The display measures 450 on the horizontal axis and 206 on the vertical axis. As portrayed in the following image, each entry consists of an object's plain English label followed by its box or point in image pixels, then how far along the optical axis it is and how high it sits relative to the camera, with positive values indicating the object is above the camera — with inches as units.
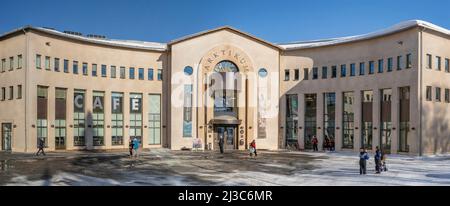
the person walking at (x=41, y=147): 1453.0 -127.3
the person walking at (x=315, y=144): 1876.2 -150.6
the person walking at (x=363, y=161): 996.9 -120.2
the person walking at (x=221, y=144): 1700.1 -136.8
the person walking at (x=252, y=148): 1512.1 -135.7
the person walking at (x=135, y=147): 1422.2 -124.5
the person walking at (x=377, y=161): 1028.5 -123.1
